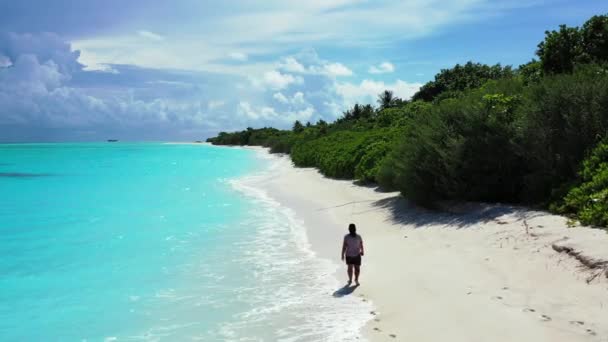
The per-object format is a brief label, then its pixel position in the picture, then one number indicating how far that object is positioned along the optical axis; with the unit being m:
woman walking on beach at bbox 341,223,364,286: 10.01
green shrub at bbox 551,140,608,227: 10.74
